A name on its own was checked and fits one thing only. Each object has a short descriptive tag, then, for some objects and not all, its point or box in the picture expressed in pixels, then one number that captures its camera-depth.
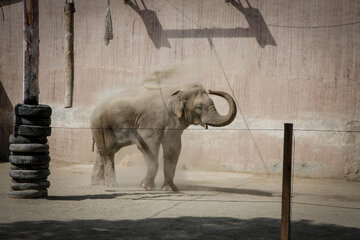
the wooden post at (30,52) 14.98
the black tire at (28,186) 14.52
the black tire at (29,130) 14.61
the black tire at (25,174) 14.50
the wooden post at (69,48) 16.94
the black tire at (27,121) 14.70
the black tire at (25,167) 14.68
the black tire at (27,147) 14.51
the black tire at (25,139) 14.68
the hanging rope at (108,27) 23.19
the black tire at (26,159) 14.53
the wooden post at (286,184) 9.16
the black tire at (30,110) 14.62
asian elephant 17.37
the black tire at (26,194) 14.49
